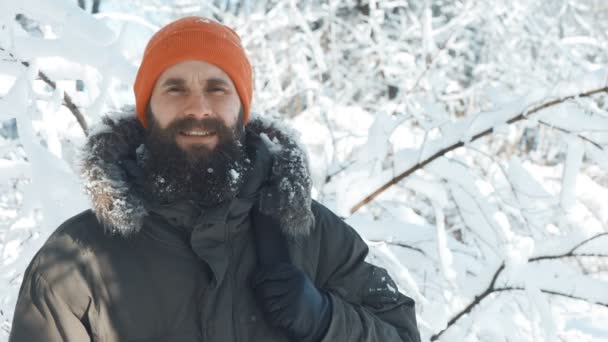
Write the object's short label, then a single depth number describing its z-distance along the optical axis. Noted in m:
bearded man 1.43
